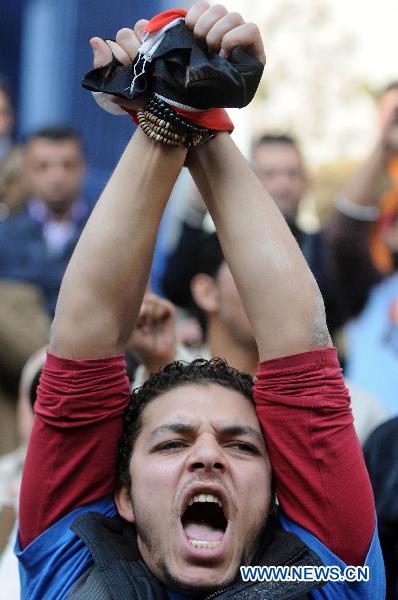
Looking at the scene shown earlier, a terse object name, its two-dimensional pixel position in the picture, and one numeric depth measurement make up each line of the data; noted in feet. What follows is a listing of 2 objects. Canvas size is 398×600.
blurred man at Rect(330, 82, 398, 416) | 29.76
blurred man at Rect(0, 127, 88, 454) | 29.17
